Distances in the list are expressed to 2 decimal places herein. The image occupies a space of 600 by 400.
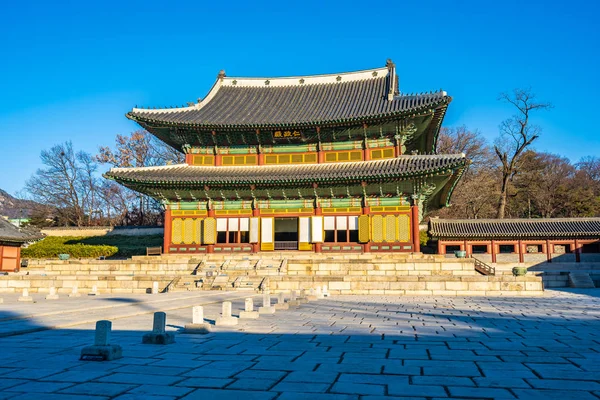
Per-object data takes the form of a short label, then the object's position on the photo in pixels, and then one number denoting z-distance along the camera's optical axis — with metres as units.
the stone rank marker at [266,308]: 12.90
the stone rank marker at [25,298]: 16.27
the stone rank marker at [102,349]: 6.59
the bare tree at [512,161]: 47.19
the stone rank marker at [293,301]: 14.71
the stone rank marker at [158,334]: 8.04
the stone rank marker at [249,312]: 11.69
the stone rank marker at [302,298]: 16.11
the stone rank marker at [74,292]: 18.88
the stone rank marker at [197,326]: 9.38
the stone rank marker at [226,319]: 10.44
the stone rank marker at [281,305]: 14.07
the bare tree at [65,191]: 54.94
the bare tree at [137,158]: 55.94
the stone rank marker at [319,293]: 18.83
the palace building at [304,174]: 27.33
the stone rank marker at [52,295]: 17.30
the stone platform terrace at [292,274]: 20.23
